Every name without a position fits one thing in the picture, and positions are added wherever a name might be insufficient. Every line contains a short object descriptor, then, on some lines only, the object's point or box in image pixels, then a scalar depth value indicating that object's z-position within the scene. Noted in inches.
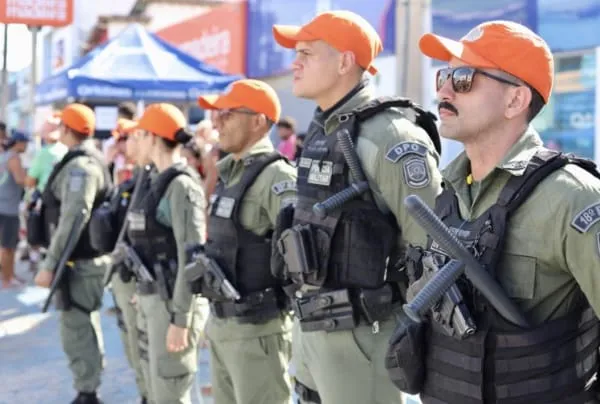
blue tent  386.3
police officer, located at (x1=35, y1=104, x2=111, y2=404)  204.8
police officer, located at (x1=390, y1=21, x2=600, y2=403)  74.6
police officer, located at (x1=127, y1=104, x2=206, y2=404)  158.6
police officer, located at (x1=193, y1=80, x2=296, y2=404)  138.8
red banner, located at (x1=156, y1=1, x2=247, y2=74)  593.6
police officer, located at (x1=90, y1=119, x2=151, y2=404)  189.2
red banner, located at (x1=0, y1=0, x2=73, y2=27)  499.5
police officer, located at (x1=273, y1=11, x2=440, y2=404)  108.5
